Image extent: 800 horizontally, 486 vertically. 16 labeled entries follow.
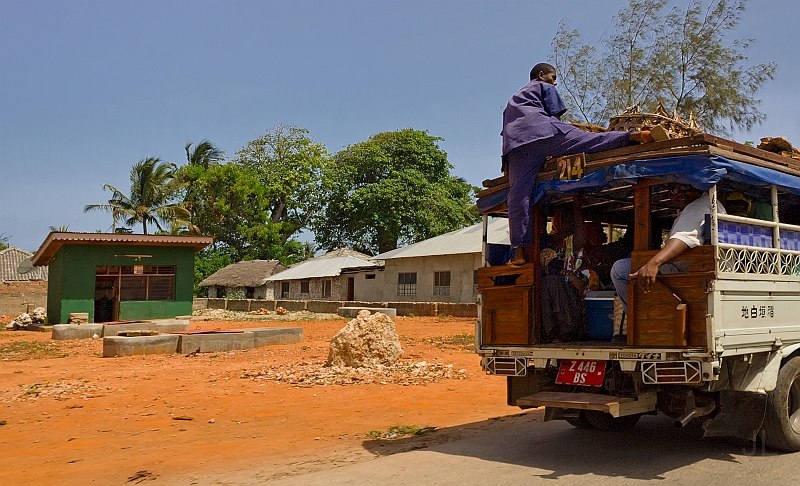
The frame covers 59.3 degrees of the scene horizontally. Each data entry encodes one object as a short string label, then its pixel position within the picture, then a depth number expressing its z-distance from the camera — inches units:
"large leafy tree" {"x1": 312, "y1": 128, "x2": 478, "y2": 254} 1829.5
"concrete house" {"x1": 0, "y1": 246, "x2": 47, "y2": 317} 1464.1
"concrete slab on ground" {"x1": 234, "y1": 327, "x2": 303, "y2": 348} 692.1
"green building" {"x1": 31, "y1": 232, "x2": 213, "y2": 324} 1079.0
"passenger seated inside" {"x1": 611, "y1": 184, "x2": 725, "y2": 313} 217.9
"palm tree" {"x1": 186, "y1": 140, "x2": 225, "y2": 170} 1987.0
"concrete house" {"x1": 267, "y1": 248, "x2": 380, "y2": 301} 1679.4
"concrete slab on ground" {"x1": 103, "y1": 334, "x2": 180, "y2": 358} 628.4
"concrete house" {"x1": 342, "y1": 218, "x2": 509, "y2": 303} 1289.4
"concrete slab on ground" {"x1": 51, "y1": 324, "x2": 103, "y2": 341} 834.8
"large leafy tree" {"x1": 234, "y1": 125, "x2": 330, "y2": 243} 1973.4
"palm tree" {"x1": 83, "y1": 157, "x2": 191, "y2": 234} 1683.1
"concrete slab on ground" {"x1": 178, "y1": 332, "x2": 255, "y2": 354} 655.1
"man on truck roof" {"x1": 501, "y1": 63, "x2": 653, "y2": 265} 254.7
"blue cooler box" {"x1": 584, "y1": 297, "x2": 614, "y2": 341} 268.1
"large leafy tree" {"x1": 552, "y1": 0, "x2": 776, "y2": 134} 941.2
